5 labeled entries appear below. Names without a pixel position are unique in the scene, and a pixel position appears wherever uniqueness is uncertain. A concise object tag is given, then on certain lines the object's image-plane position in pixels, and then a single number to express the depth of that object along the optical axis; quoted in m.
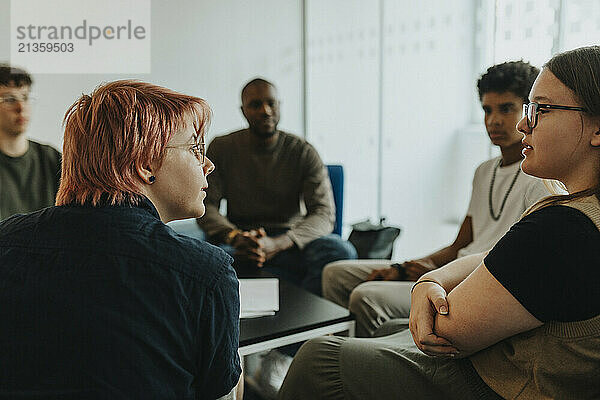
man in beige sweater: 3.03
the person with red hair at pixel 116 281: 0.95
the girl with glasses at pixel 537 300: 1.18
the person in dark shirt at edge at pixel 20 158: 2.75
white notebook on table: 2.03
